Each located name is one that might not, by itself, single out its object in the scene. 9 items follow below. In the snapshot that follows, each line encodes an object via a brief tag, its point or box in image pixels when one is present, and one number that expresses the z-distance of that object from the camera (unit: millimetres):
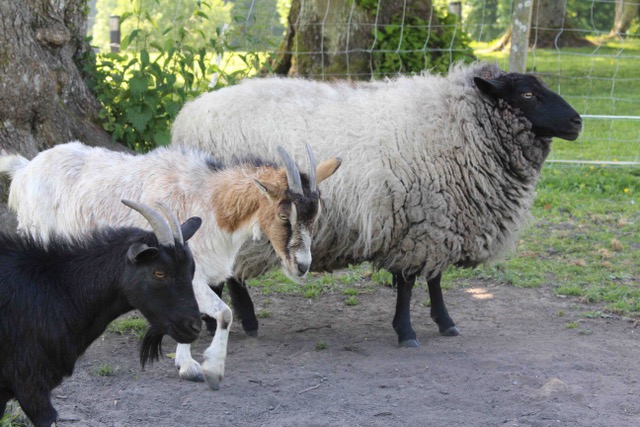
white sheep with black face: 10958
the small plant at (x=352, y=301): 12818
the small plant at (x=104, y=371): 9818
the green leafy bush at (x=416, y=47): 18848
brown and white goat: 9526
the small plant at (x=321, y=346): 10917
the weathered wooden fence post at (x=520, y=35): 15931
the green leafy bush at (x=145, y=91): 13230
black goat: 7253
